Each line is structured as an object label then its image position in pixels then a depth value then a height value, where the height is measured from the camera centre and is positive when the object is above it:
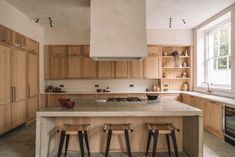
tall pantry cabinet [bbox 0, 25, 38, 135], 4.27 -0.06
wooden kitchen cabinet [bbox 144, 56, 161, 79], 6.64 +0.32
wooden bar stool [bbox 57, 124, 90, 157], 2.88 -0.77
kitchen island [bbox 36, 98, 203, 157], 2.75 -0.72
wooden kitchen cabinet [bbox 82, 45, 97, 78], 6.61 +0.36
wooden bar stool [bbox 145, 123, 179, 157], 2.91 -0.77
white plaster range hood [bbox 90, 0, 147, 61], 3.50 +0.83
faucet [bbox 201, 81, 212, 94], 5.49 -0.35
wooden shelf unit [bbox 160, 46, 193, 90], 6.83 +0.30
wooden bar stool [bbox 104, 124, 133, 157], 2.92 -0.77
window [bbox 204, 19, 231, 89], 5.19 +0.60
